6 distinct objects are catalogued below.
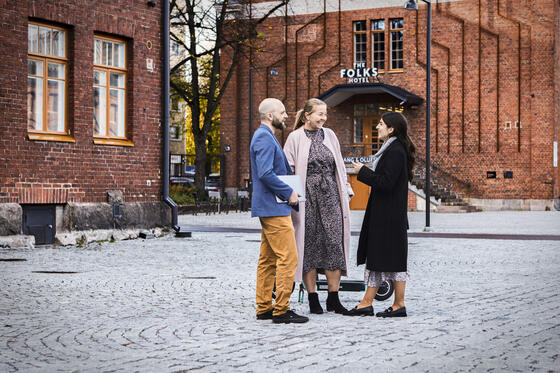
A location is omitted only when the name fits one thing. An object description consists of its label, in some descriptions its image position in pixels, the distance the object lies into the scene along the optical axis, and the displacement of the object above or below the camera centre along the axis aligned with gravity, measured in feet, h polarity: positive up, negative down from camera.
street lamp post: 70.33 +4.85
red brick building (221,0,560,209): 119.65 +17.57
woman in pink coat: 24.41 -0.40
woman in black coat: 23.43 -0.70
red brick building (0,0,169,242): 47.44 +4.88
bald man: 22.40 -0.54
